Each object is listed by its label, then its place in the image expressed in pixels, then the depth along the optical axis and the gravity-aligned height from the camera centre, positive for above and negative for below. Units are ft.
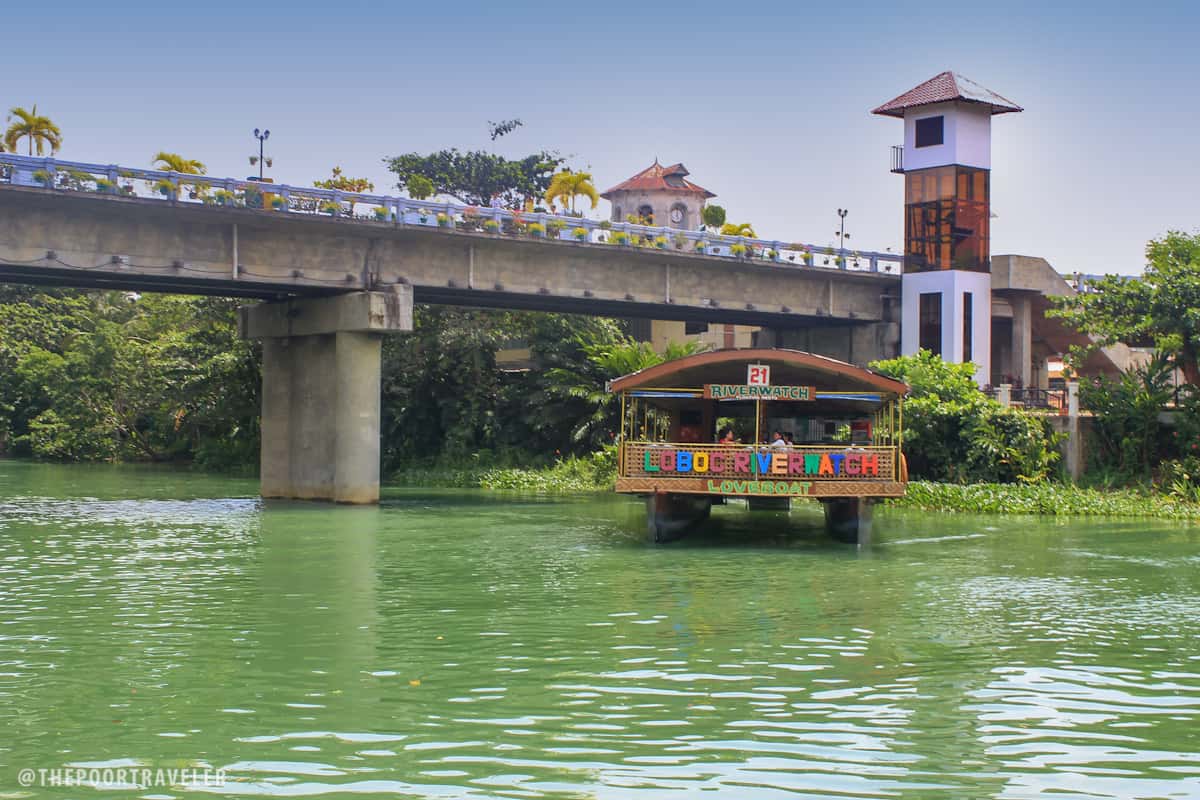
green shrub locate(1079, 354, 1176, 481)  133.28 +2.69
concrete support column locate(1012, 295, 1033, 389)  180.24 +14.69
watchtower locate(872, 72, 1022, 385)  165.07 +26.92
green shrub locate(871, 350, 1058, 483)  133.39 +1.27
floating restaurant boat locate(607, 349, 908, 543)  86.12 -0.77
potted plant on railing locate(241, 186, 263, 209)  117.70 +20.60
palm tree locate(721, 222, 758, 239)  197.82 +31.44
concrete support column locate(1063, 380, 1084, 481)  135.64 +0.65
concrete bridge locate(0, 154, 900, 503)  112.37 +16.38
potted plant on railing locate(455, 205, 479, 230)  132.36 +21.25
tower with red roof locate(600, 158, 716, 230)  314.96 +55.49
